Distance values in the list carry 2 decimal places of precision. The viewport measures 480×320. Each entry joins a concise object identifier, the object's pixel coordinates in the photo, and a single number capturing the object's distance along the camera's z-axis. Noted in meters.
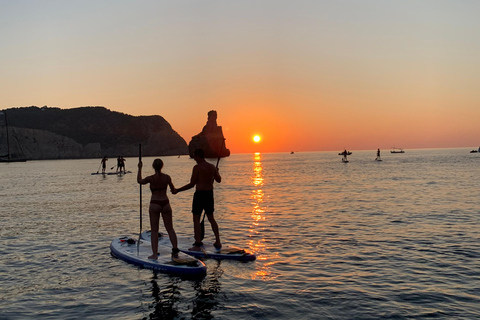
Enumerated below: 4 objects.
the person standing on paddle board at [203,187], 11.44
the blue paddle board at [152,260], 10.02
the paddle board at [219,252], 11.44
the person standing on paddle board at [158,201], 10.29
